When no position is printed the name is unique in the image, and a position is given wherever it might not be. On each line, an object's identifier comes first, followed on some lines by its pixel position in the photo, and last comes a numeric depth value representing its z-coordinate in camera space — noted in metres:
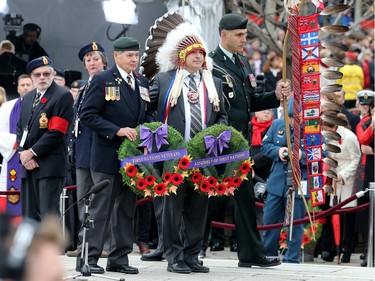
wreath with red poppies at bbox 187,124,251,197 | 16.72
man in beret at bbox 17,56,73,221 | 18.77
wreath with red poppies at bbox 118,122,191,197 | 16.34
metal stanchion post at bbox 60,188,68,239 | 20.17
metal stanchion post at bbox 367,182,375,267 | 20.73
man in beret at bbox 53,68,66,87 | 24.58
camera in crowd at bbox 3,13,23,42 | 26.83
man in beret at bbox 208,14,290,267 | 18.34
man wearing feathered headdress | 17.05
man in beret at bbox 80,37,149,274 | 16.62
